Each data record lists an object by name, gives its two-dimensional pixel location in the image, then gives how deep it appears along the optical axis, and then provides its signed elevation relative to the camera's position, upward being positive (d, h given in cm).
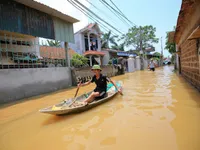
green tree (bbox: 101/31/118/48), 3111 +591
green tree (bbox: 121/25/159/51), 3328 +645
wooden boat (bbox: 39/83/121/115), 375 -105
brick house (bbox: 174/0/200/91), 447 +128
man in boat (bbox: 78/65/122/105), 482 -57
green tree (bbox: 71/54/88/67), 1477 +82
